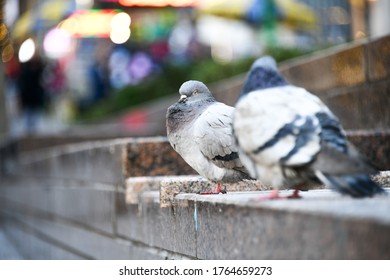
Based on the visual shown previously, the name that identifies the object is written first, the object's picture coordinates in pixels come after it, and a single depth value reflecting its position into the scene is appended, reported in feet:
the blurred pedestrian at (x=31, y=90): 134.91
